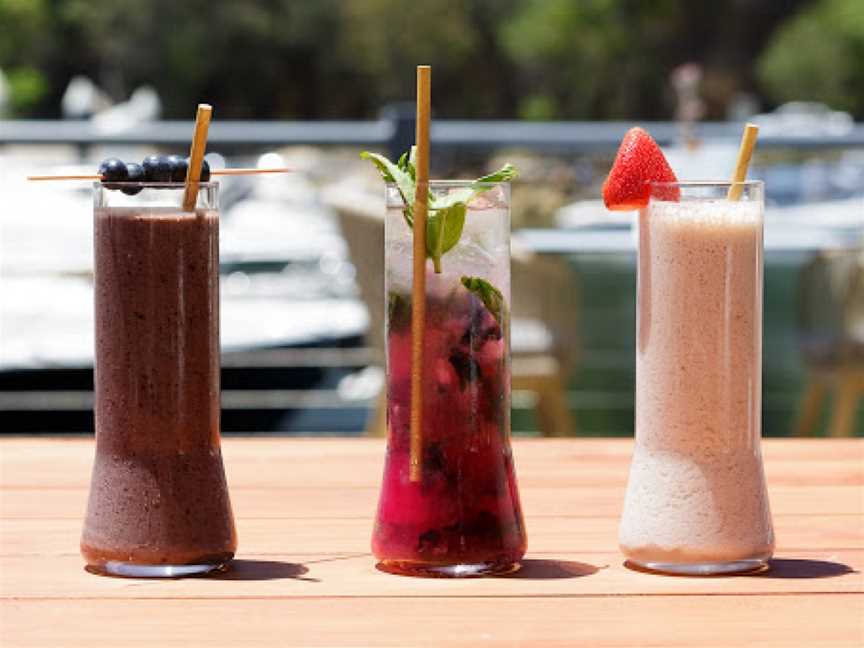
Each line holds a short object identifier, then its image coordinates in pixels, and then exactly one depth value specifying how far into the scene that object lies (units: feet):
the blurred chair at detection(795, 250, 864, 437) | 11.21
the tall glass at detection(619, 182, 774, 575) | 3.45
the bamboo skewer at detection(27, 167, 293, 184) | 3.45
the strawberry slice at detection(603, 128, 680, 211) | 3.45
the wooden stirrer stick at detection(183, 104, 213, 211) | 3.34
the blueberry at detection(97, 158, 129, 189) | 3.40
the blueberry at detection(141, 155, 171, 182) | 3.41
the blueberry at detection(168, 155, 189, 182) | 3.41
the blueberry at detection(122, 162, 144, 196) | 3.41
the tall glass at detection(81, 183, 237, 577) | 3.43
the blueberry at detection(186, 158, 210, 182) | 3.43
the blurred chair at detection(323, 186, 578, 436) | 10.94
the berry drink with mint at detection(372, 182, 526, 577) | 3.42
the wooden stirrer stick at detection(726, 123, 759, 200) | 3.45
